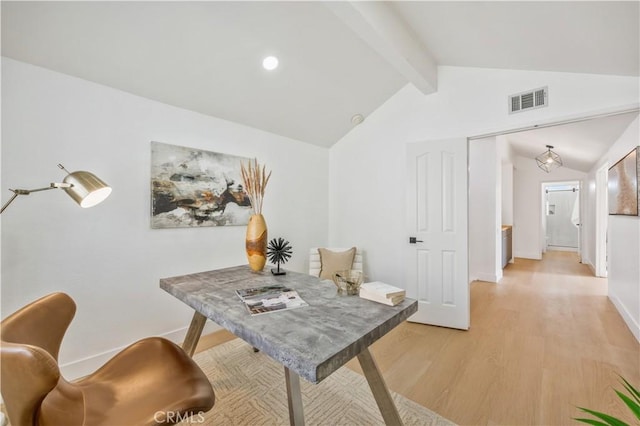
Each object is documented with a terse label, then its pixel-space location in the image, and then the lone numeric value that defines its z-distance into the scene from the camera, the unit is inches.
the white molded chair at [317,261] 138.3
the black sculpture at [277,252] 84.4
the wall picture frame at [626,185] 98.2
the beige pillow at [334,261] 133.0
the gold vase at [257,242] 78.7
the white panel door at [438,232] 111.6
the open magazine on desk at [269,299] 52.0
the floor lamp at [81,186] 50.4
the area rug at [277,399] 64.9
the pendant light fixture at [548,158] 197.4
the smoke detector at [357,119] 138.8
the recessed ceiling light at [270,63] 93.6
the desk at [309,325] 36.8
